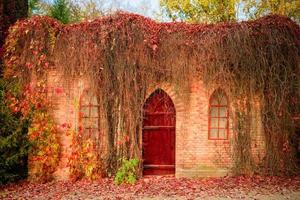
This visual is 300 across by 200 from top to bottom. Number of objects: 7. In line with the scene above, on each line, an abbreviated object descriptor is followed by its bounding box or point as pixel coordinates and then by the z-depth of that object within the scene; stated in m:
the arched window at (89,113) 11.67
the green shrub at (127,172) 10.62
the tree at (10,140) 10.73
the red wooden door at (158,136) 11.66
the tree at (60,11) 18.23
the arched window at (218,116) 11.54
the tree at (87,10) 27.48
